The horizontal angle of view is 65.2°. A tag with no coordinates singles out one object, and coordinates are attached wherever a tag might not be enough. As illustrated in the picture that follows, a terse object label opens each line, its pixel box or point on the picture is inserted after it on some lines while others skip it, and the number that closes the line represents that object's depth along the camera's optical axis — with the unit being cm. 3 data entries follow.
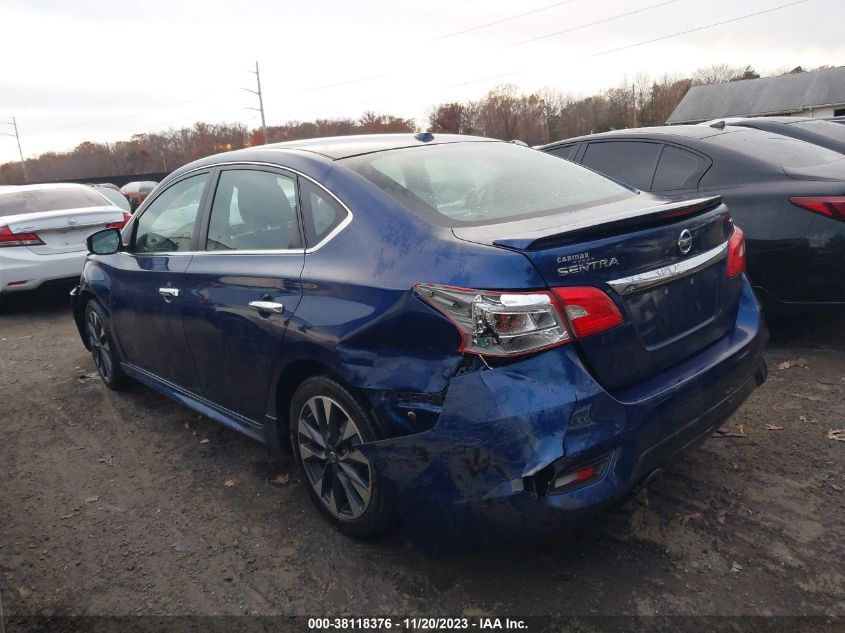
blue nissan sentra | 215
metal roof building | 5762
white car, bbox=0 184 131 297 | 743
